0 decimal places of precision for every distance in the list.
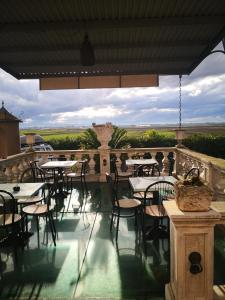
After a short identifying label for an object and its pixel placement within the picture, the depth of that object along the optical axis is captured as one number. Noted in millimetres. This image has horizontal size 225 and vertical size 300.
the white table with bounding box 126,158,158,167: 6512
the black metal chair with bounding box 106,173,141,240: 3988
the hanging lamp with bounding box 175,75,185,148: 7848
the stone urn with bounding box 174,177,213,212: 1992
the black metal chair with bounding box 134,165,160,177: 6394
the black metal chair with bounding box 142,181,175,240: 3622
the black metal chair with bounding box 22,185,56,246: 3769
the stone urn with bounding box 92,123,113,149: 8039
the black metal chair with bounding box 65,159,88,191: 6727
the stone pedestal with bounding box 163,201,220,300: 1975
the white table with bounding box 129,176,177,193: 4047
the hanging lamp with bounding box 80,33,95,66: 4309
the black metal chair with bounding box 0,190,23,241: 3387
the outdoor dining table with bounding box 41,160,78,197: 6273
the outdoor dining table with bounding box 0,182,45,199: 3754
